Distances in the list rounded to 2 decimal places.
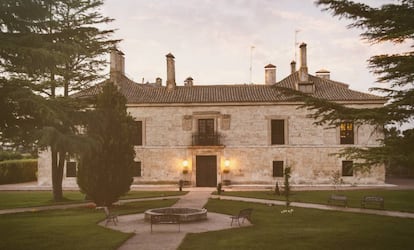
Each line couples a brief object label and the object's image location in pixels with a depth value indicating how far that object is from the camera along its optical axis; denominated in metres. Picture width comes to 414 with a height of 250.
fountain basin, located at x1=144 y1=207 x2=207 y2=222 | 15.15
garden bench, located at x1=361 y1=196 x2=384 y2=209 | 18.25
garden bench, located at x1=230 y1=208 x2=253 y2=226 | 14.30
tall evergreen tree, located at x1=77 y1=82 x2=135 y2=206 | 18.41
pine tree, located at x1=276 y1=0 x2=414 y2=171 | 9.73
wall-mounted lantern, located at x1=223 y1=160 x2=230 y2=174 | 31.08
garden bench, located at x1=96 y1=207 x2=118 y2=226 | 14.80
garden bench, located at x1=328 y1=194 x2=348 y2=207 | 18.95
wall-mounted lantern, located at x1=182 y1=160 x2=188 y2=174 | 31.15
